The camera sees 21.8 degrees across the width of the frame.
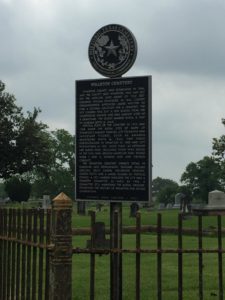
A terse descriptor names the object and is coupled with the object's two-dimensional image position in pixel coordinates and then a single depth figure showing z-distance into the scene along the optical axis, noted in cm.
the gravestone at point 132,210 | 4266
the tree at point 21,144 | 4384
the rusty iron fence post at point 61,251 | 616
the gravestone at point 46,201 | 6036
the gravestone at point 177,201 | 7766
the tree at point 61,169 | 10738
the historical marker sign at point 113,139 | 738
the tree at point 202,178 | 10544
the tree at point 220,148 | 5022
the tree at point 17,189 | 7686
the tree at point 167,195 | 10331
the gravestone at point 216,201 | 4182
